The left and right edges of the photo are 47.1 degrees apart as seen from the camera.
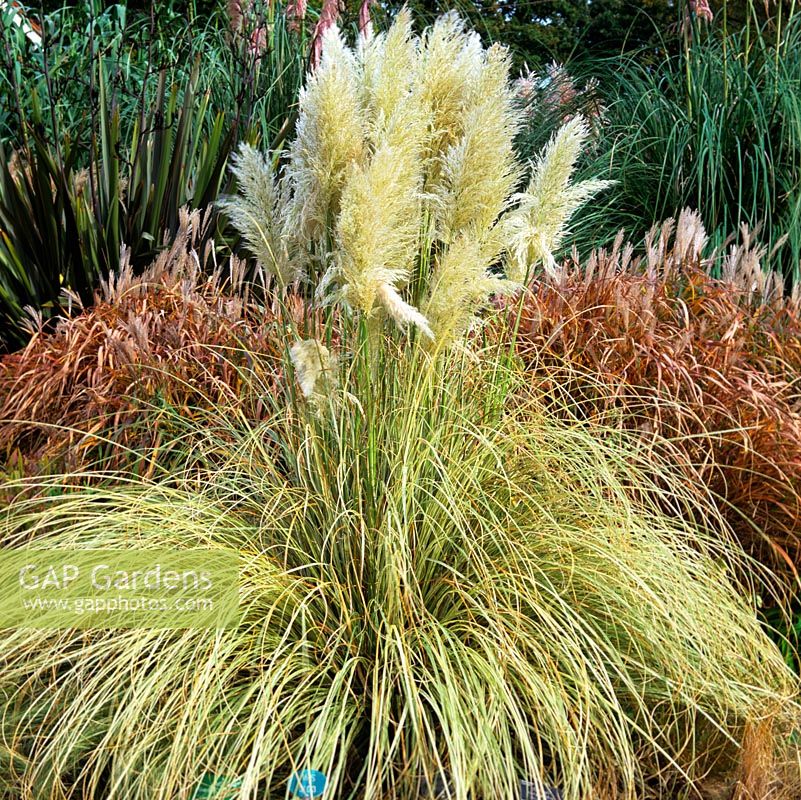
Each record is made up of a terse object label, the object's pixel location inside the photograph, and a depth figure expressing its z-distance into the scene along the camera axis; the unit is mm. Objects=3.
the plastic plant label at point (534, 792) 2186
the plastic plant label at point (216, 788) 2029
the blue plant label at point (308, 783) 2068
